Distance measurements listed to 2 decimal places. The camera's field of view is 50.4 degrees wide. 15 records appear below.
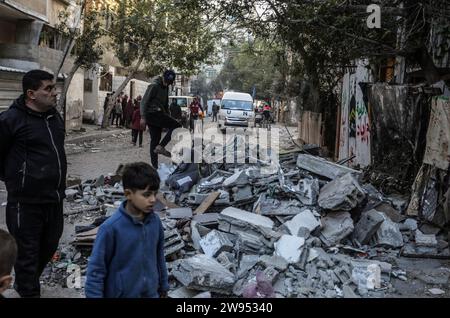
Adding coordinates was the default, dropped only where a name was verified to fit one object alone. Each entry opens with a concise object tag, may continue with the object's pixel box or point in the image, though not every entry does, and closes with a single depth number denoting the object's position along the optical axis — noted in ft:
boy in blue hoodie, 8.50
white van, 89.71
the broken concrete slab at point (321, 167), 24.61
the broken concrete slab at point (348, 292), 14.68
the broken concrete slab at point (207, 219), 19.54
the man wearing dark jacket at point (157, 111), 26.48
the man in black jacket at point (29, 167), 11.21
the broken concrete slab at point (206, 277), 14.08
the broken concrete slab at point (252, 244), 17.63
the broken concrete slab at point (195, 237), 17.97
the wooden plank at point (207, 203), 21.55
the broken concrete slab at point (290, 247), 16.65
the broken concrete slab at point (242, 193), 22.40
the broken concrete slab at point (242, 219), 18.92
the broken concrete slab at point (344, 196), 19.92
